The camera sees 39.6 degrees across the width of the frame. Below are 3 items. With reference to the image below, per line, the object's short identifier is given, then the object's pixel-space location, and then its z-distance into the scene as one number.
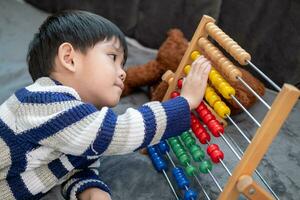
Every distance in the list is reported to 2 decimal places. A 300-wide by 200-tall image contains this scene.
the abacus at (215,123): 0.64
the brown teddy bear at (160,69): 1.11
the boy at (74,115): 0.74
